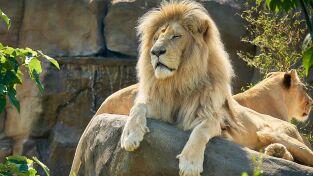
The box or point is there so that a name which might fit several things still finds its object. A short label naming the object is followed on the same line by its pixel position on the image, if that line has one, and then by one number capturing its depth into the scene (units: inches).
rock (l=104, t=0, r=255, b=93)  888.3
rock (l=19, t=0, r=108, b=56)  935.0
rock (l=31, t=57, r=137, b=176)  919.7
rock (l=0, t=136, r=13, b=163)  925.8
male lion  434.6
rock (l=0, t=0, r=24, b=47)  948.0
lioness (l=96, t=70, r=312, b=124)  658.2
